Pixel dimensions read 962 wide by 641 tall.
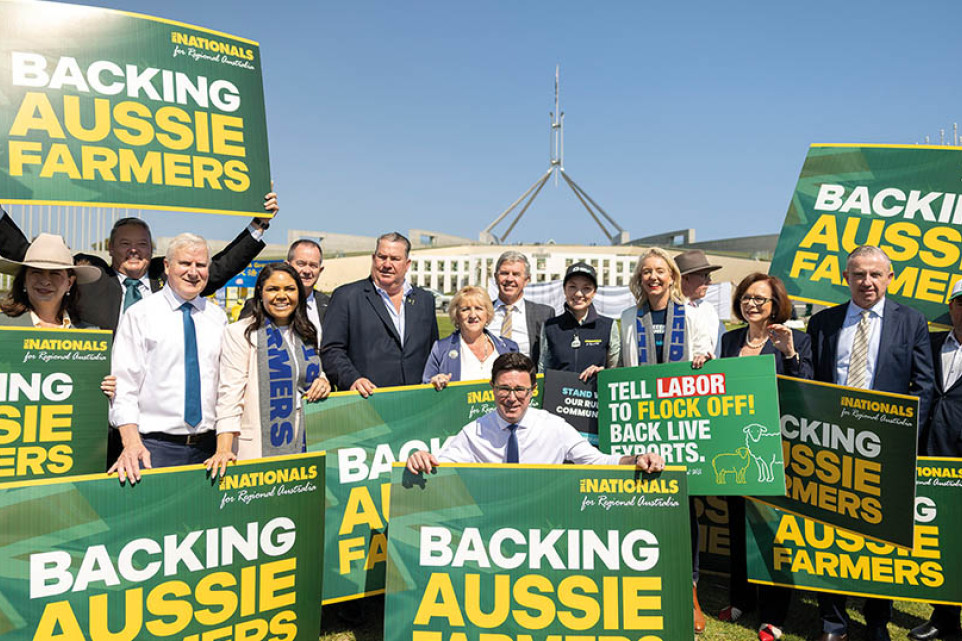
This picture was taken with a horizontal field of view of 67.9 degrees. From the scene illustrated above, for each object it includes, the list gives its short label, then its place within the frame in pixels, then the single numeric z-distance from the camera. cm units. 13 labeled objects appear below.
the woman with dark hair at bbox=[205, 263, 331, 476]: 388
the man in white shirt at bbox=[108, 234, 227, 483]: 368
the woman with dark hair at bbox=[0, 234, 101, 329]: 398
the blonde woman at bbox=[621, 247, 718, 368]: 471
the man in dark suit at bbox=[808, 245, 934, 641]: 431
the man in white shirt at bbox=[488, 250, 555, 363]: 521
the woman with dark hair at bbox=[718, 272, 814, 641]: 443
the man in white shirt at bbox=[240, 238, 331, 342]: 584
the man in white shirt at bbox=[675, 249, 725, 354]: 544
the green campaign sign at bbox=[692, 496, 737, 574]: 530
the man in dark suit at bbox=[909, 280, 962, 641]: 437
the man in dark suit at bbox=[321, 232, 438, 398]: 489
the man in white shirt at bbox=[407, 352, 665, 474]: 391
